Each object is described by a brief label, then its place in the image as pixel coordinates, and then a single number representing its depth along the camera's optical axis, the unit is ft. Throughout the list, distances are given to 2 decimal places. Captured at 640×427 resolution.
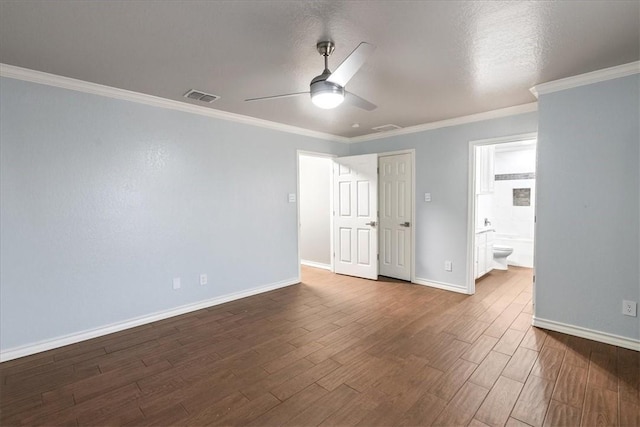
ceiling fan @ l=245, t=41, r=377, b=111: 5.91
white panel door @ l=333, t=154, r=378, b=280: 16.46
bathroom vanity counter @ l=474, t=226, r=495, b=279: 15.84
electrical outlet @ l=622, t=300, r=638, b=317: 8.79
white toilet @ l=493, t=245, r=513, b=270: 18.25
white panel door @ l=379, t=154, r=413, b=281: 15.98
